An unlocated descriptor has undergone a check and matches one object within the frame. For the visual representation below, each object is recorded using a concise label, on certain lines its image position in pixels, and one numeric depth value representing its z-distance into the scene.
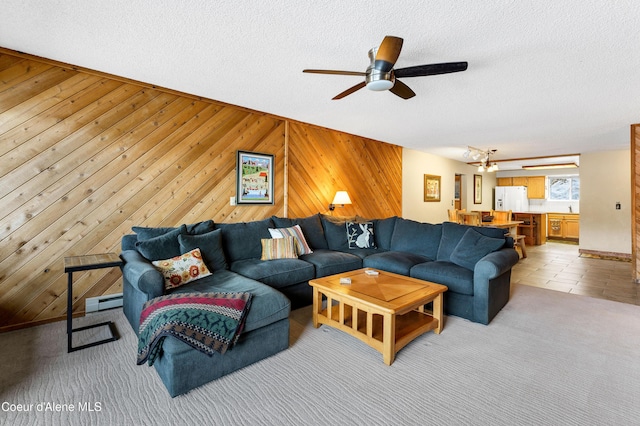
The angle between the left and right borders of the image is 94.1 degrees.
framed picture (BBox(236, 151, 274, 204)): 4.18
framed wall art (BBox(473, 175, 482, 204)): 9.68
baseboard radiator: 3.09
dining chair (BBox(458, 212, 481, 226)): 6.38
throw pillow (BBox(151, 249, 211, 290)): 2.64
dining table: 6.03
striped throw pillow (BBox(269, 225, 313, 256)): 3.82
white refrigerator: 10.00
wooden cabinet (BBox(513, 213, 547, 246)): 8.34
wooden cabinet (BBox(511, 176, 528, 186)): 10.33
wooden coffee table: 2.24
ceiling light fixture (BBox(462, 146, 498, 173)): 6.60
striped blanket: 1.85
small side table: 2.33
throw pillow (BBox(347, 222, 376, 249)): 4.42
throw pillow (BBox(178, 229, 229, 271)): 2.99
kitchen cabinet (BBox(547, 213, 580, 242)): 9.15
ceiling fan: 2.06
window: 9.56
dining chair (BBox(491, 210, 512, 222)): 6.58
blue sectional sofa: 2.13
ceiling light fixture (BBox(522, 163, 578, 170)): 8.85
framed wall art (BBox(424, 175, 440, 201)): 7.60
